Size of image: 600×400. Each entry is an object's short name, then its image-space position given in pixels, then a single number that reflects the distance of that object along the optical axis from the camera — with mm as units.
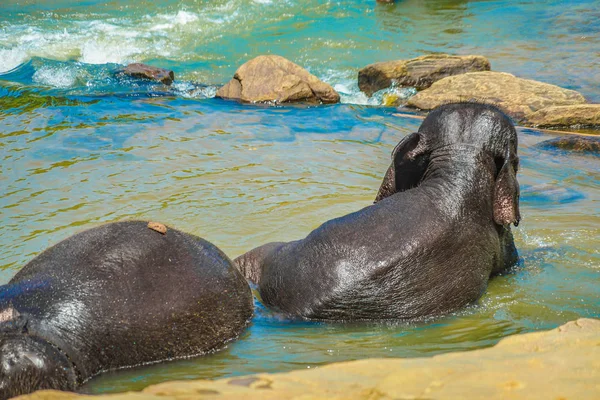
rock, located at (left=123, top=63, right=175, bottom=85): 17094
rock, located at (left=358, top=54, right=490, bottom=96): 16172
